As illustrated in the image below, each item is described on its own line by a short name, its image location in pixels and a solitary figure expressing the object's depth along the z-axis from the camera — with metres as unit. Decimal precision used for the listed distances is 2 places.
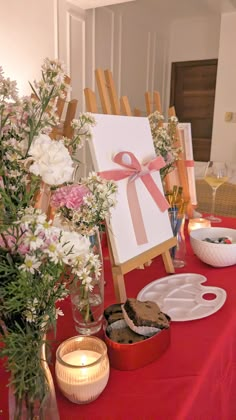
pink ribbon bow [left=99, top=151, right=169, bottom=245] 0.85
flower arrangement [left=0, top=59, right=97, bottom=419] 0.37
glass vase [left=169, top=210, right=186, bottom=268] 1.11
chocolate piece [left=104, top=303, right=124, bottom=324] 0.67
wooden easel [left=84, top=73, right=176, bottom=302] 0.82
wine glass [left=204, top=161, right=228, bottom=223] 1.50
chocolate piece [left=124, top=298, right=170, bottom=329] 0.62
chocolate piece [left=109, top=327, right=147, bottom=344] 0.61
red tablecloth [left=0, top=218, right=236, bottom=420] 0.53
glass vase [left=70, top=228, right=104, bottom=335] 0.70
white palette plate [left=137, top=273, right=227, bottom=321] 0.79
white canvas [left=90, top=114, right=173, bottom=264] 0.83
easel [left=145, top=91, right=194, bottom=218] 1.46
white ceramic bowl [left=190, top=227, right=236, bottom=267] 1.00
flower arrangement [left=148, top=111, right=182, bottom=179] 1.14
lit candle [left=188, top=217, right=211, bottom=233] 1.33
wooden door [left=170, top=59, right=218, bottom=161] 4.50
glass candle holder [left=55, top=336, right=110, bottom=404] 0.52
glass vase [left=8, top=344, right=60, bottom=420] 0.45
